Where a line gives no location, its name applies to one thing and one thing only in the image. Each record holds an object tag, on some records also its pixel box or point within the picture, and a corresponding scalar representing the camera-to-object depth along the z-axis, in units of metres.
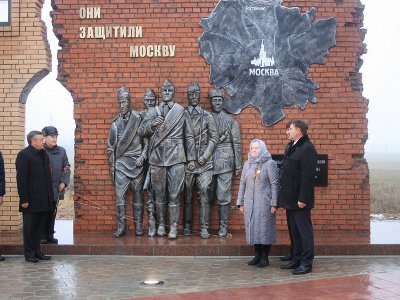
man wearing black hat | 8.00
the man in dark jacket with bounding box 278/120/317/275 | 6.57
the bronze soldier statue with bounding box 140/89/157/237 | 8.35
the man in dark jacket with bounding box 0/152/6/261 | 7.33
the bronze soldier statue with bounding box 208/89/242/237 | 8.41
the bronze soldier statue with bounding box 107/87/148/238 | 8.35
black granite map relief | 8.80
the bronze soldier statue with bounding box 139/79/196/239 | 8.15
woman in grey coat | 6.87
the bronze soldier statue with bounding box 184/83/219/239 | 8.30
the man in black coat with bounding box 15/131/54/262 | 7.24
